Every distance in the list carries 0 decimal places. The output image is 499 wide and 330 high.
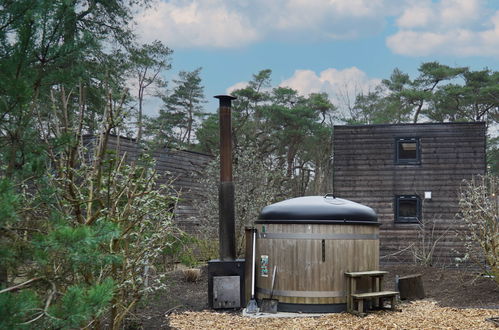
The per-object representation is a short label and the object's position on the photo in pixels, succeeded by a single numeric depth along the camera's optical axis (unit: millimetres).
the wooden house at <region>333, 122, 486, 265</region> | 16984
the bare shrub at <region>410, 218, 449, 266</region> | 16500
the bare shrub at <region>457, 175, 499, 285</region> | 9600
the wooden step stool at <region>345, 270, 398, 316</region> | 8406
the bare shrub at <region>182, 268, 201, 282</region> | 12164
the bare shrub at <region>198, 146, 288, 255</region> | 13523
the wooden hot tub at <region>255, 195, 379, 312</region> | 8594
